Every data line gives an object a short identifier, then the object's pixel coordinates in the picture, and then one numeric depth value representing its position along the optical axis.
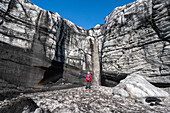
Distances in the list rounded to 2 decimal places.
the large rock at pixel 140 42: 8.93
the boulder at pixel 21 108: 3.77
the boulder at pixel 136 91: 6.19
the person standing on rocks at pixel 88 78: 9.26
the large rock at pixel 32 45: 9.59
